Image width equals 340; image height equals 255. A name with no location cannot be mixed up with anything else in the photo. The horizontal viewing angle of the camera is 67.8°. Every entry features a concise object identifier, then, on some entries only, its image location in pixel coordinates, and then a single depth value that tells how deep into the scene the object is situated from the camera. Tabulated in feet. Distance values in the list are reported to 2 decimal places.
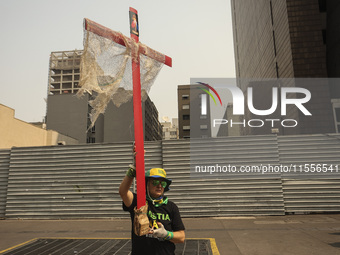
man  9.07
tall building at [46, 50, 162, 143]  156.87
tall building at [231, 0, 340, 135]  55.11
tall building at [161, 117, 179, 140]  375.66
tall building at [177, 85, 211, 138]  230.68
